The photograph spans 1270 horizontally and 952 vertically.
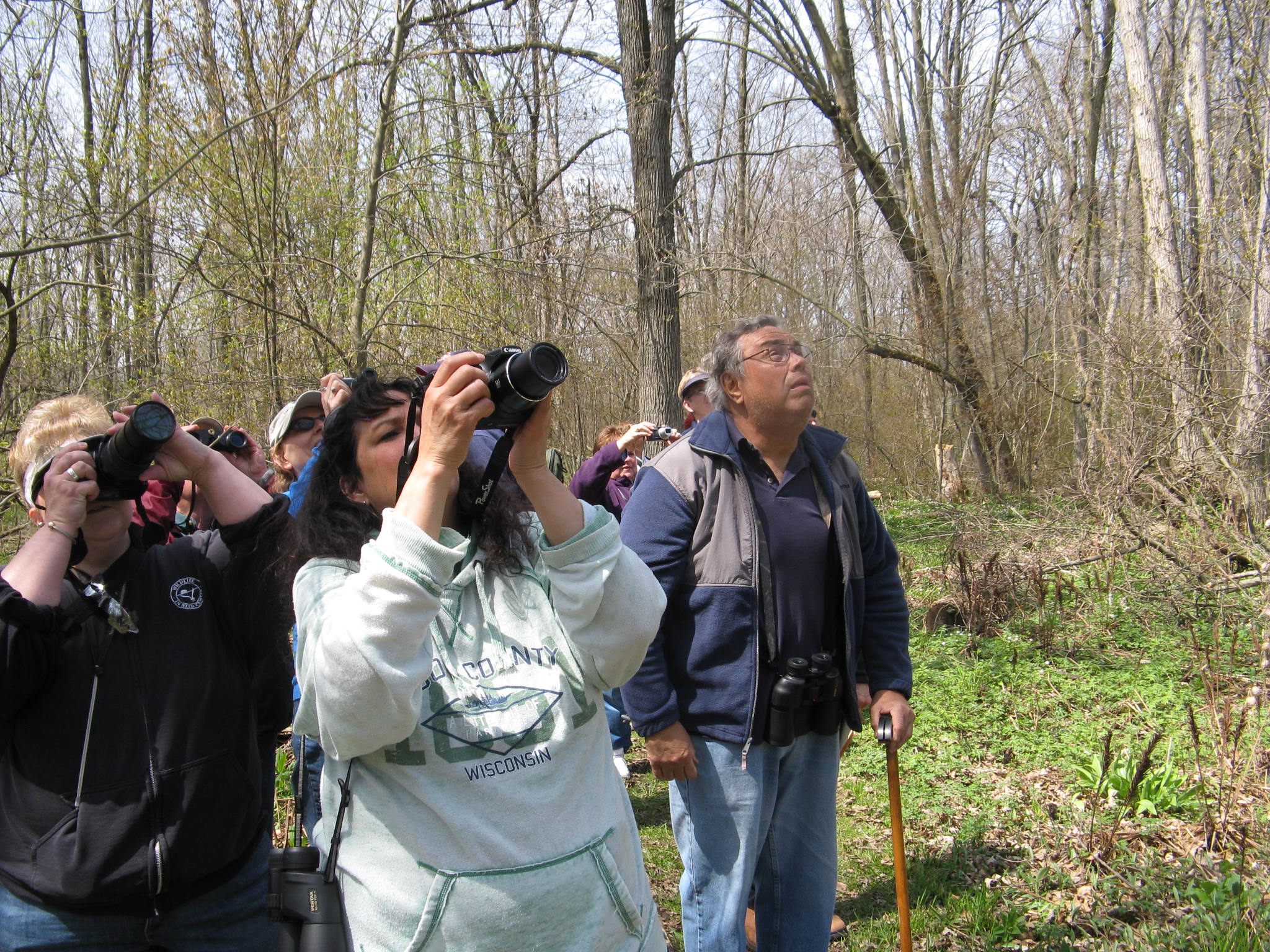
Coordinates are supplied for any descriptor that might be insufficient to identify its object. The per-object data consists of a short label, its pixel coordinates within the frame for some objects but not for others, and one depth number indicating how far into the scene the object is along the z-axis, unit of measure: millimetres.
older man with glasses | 2371
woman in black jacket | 1756
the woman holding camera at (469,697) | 1312
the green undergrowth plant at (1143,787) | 3623
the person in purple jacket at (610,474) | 4867
